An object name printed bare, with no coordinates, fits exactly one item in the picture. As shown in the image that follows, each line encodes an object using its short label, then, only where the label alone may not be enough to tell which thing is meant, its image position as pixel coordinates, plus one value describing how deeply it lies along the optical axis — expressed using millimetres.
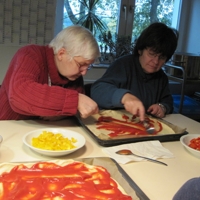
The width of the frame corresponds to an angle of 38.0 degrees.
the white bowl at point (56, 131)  1015
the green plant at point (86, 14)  2973
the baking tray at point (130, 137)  1188
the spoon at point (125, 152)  1106
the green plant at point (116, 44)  3062
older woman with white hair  1230
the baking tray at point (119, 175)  800
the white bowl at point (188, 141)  1147
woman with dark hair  1736
